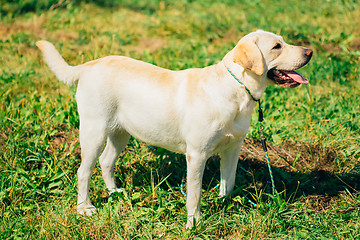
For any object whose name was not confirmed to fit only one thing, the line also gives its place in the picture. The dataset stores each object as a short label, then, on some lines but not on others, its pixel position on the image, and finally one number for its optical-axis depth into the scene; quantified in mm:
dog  3215
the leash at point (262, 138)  3210
